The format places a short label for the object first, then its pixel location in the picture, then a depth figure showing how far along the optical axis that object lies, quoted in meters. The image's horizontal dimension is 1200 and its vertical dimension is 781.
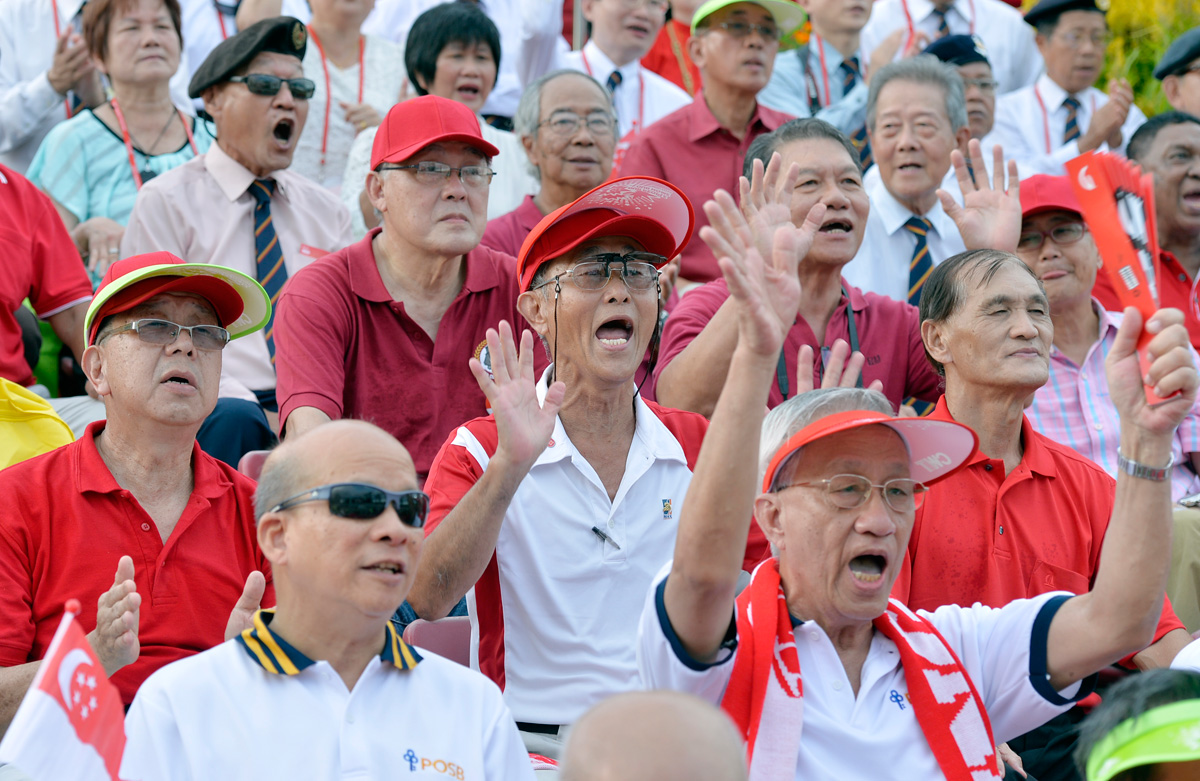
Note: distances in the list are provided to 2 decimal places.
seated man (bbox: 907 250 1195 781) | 6.61
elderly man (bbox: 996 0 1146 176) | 15.62
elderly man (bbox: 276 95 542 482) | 8.33
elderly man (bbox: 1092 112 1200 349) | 11.59
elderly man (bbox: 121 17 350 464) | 10.18
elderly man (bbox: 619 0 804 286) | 12.07
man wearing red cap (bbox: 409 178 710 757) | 6.01
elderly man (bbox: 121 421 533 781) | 4.54
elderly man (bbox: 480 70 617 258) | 10.98
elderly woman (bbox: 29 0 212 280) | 11.17
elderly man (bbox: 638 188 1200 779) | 4.70
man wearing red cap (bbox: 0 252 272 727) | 6.02
